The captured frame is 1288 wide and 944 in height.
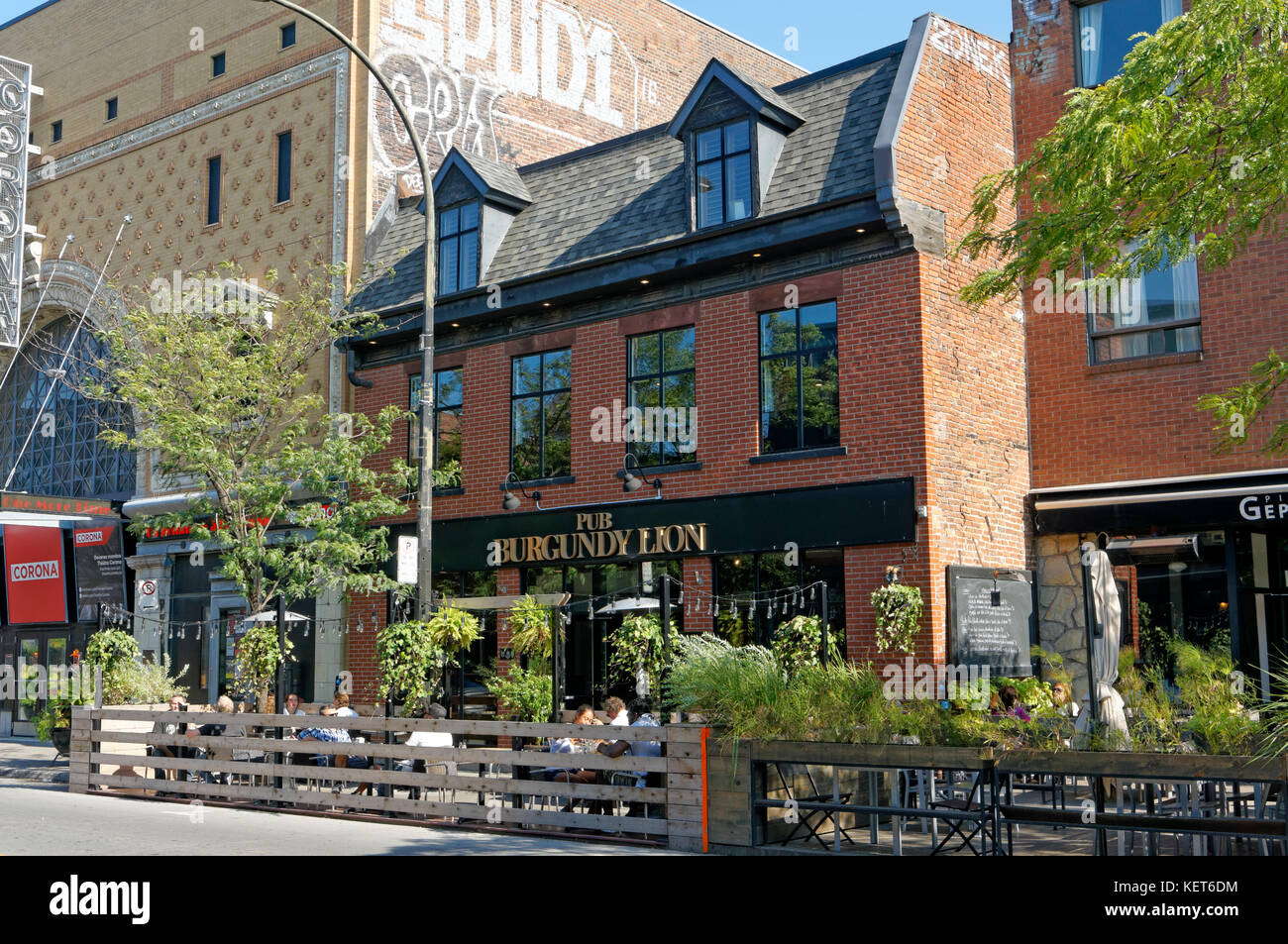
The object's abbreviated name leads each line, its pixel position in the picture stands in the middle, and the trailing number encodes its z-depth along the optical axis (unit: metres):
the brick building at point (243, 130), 24.94
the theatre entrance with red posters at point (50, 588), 28.14
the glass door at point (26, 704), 28.42
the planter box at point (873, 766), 8.84
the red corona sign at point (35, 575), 29.61
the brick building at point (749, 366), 17.48
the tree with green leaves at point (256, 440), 20.30
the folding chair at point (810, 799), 11.31
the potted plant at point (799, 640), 16.88
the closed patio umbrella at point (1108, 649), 12.21
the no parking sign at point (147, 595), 26.92
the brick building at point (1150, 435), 17.39
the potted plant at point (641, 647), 16.42
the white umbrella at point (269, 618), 19.80
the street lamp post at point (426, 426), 15.51
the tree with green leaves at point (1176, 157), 9.71
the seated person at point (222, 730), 15.80
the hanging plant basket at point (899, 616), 16.64
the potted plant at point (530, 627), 18.14
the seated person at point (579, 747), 13.15
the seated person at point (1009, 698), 13.57
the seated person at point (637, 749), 12.38
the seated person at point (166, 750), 16.25
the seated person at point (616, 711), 14.08
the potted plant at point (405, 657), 15.47
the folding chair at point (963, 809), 10.02
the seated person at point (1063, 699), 12.17
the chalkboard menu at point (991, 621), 16.97
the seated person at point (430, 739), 14.22
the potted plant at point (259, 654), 18.88
